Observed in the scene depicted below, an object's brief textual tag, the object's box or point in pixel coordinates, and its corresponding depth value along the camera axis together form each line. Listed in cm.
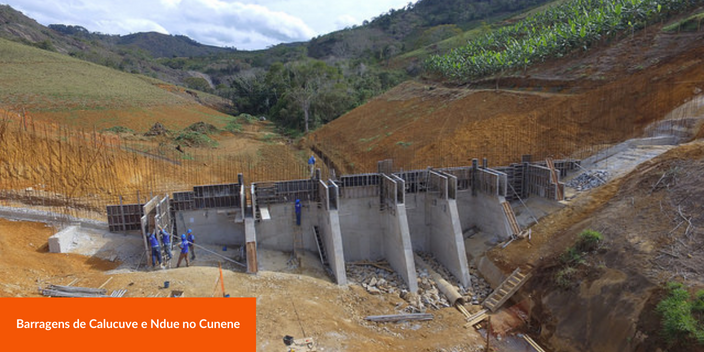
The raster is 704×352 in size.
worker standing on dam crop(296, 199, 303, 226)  1805
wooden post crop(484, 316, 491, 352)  1237
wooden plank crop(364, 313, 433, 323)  1388
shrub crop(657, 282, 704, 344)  969
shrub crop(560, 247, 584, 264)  1346
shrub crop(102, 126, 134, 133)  3373
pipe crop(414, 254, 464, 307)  1533
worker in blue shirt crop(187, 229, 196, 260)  1597
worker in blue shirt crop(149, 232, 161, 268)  1424
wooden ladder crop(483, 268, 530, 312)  1440
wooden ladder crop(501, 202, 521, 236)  1692
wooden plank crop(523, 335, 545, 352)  1257
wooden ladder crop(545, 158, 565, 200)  1738
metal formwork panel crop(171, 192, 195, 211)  1689
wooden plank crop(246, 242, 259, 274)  1512
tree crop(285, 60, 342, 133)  4512
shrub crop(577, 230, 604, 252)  1347
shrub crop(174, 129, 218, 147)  3325
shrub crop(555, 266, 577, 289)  1305
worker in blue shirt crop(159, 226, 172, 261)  1493
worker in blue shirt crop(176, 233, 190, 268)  1491
